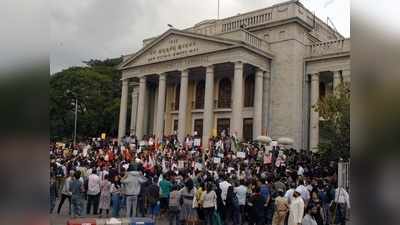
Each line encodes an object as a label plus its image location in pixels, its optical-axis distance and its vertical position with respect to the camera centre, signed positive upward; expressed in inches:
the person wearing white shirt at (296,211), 359.9 -56.7
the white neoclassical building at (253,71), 1016.9 +190.1
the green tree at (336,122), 518.6 +34.0
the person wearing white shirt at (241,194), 430.3 -52.6
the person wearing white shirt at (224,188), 435.5 -47.7
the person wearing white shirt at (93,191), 451.2 -58.1
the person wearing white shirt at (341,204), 359.8 -49.9
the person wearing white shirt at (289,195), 393.7 -47.5
